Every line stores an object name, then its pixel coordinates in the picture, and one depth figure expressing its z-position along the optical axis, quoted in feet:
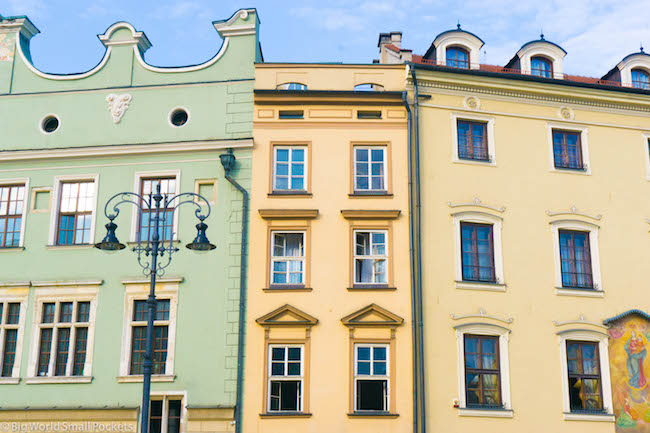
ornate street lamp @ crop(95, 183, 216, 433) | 55.72
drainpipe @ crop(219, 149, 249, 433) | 73.92
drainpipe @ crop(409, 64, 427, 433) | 74.18
